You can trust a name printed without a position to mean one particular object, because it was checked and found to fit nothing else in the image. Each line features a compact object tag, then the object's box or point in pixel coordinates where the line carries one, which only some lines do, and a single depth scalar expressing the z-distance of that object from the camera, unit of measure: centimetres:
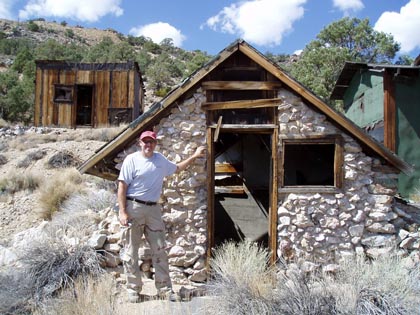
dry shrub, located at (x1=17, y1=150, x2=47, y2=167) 1505
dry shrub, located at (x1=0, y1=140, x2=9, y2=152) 1702
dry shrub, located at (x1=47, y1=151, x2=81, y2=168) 1483
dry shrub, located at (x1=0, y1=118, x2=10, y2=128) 2060
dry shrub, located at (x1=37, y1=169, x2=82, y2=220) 1060
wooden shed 1836
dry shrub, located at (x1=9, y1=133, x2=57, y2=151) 1680
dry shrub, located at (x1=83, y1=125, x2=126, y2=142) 1705
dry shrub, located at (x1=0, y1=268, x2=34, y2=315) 559
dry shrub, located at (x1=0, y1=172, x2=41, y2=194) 1254
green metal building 1115
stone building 682
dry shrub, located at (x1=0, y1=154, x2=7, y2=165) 1553
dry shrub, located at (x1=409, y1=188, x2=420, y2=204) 1056
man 568
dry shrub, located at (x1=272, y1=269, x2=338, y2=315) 486
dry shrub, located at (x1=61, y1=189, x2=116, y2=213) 952
